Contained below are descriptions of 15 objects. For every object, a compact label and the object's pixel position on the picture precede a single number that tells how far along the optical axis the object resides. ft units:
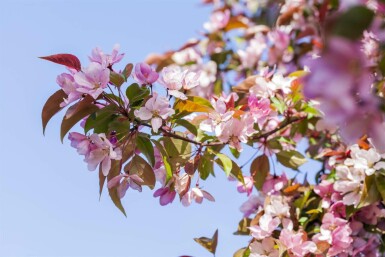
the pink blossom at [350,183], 4.38
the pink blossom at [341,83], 1.81
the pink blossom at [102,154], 3.68
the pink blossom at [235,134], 3.96
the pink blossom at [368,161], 4.27
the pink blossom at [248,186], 4.54
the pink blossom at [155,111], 3.68
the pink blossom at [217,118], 3.94
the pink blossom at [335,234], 4.39
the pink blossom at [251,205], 4.89
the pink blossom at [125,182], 3.73
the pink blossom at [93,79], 3.65
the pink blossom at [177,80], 3.81
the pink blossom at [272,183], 4.83
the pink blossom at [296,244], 4.28
